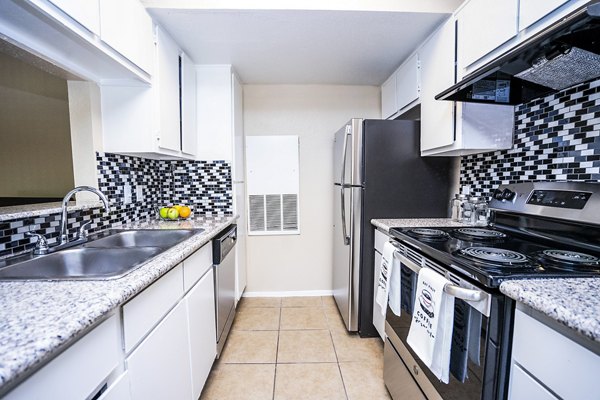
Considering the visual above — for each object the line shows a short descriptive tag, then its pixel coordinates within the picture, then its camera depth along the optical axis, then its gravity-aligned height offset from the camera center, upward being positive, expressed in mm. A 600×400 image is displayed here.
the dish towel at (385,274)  1432 -519
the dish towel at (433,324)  932 -528
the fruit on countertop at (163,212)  2004 -234
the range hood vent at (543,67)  801 +452
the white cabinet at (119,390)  708 -583
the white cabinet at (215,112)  2248 +585
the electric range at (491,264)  797 -285
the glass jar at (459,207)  1797 -175
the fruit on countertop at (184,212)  2074 -242
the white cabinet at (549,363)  570 -430
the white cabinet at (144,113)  1580 +410
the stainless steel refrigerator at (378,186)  1943 -36
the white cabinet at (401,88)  1958 +777
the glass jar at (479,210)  1674 -187
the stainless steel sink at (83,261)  992 -342
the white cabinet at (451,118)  1488 +368
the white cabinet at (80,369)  516 -420
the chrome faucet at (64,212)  1165 -137
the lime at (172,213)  1999 -242
